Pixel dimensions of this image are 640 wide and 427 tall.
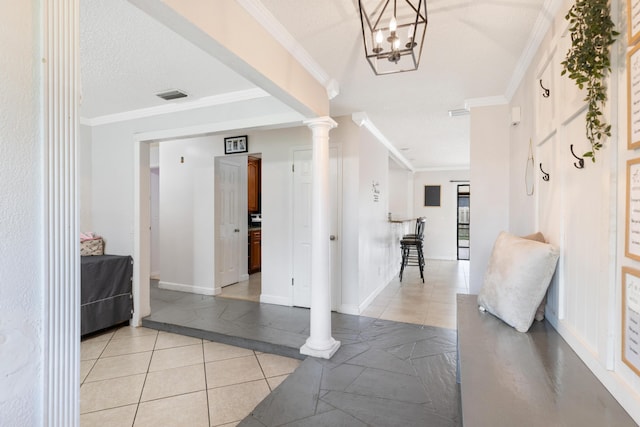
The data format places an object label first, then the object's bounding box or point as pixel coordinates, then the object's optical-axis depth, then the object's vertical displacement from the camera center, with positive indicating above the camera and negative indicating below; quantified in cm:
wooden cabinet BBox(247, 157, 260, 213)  613 +50
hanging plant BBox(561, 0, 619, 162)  107 +53
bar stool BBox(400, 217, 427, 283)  576 -59
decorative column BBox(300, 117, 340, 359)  271 -30
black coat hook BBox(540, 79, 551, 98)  180 +67
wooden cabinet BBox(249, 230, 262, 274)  585 -75
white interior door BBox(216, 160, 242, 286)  472 -16
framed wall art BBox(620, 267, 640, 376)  94 -33
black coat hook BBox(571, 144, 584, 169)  133 +20
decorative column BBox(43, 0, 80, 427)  82 -1
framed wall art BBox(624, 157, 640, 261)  93 -1
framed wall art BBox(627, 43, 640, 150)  93 +33
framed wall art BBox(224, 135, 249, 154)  429 +87
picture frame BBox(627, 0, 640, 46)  93 +55
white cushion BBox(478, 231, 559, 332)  156 -35
